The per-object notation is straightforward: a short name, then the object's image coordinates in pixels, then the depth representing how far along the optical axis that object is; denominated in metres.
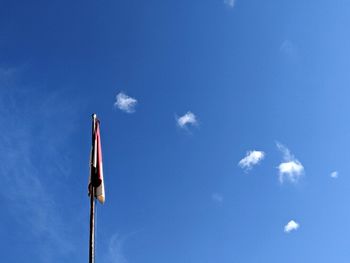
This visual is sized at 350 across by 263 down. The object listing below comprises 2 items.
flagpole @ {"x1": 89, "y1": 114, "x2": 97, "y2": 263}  20.76
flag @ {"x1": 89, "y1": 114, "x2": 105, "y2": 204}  23.06
